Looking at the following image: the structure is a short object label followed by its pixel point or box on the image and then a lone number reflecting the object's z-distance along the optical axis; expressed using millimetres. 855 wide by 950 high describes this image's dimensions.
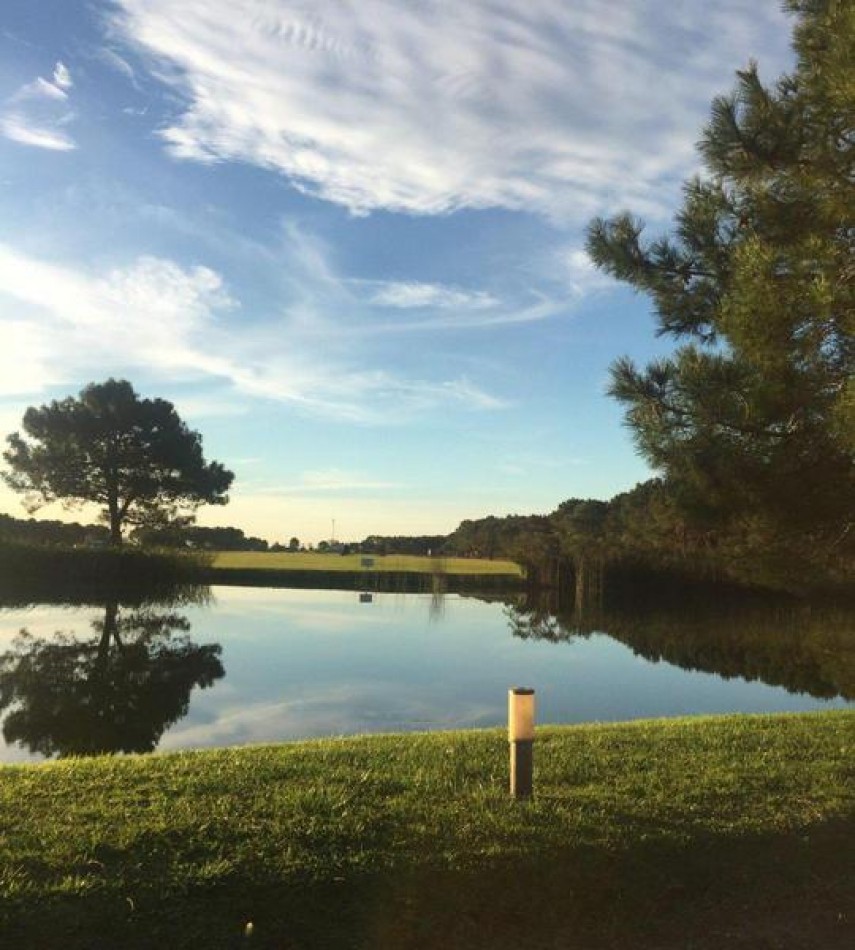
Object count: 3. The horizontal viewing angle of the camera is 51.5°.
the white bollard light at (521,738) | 5316
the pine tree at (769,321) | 6605
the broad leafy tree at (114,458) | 48812
